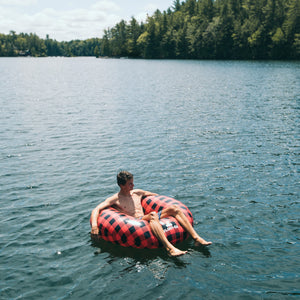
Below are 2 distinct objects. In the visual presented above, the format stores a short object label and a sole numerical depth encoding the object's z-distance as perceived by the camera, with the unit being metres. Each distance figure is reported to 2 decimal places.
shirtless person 8.04
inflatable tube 8.11
